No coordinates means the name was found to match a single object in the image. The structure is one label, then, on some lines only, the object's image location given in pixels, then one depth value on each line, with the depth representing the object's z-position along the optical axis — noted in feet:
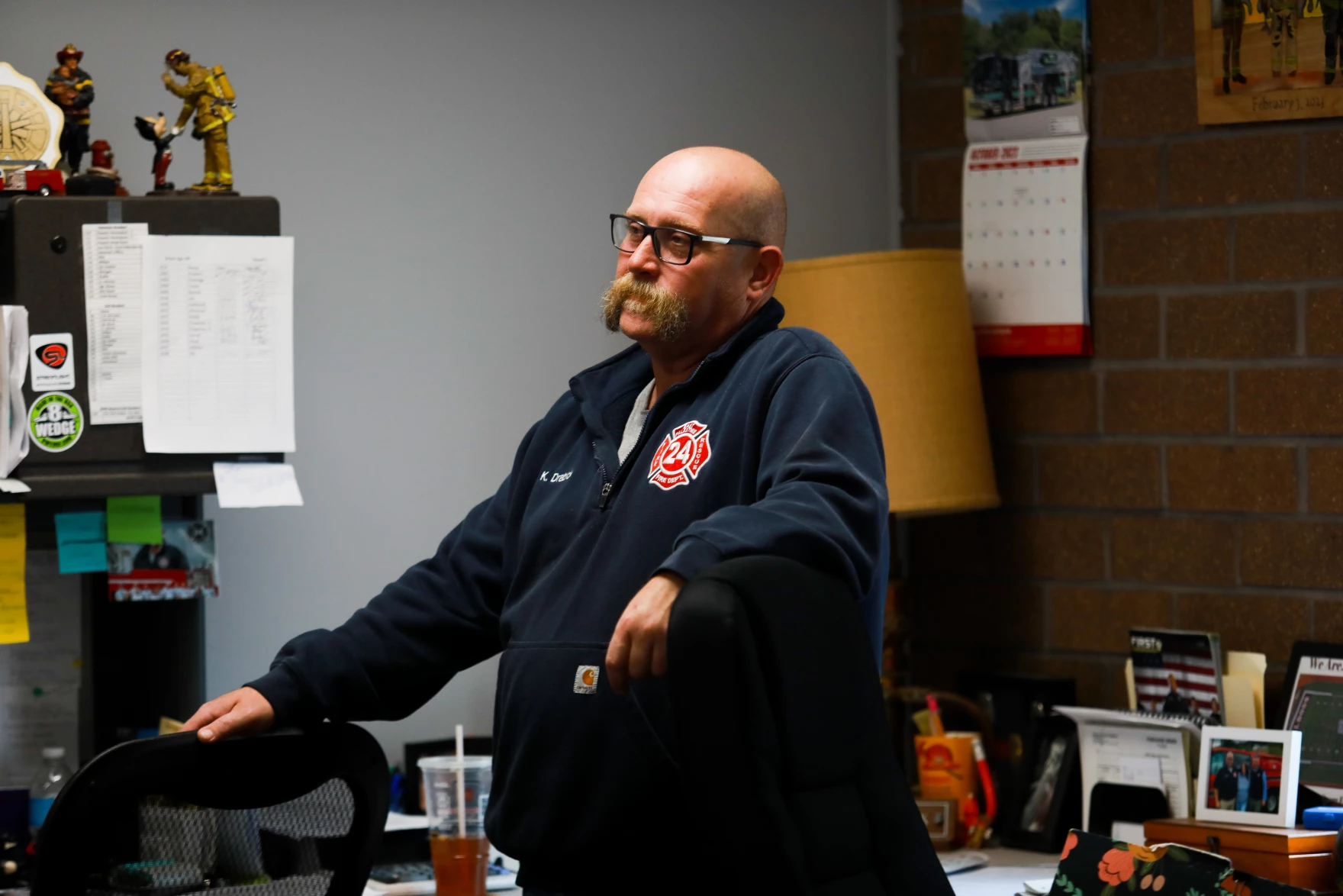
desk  15.67
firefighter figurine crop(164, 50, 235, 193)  15.19
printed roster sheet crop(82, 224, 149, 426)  14.87
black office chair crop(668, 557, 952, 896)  11.99
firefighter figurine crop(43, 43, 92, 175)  15.08
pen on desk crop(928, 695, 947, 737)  16.80
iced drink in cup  15.04
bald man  13.00
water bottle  15.10
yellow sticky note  14.97
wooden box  15.02
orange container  16.63
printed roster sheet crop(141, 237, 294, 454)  14.97
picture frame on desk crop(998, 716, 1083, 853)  16.48
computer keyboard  15.19
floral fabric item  14.43
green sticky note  15.09
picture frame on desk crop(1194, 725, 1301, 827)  15.41
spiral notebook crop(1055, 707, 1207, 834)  16.00
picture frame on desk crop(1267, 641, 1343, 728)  16.08
